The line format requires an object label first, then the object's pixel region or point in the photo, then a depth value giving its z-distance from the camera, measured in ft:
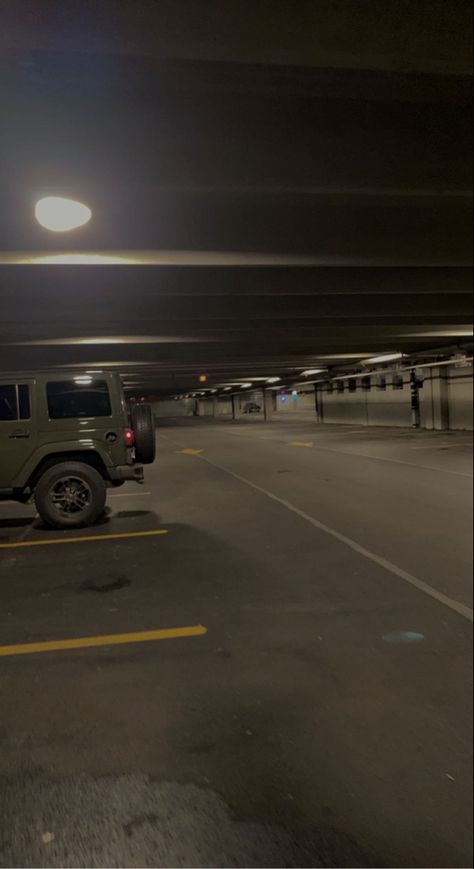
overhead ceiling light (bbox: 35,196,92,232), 9.75
